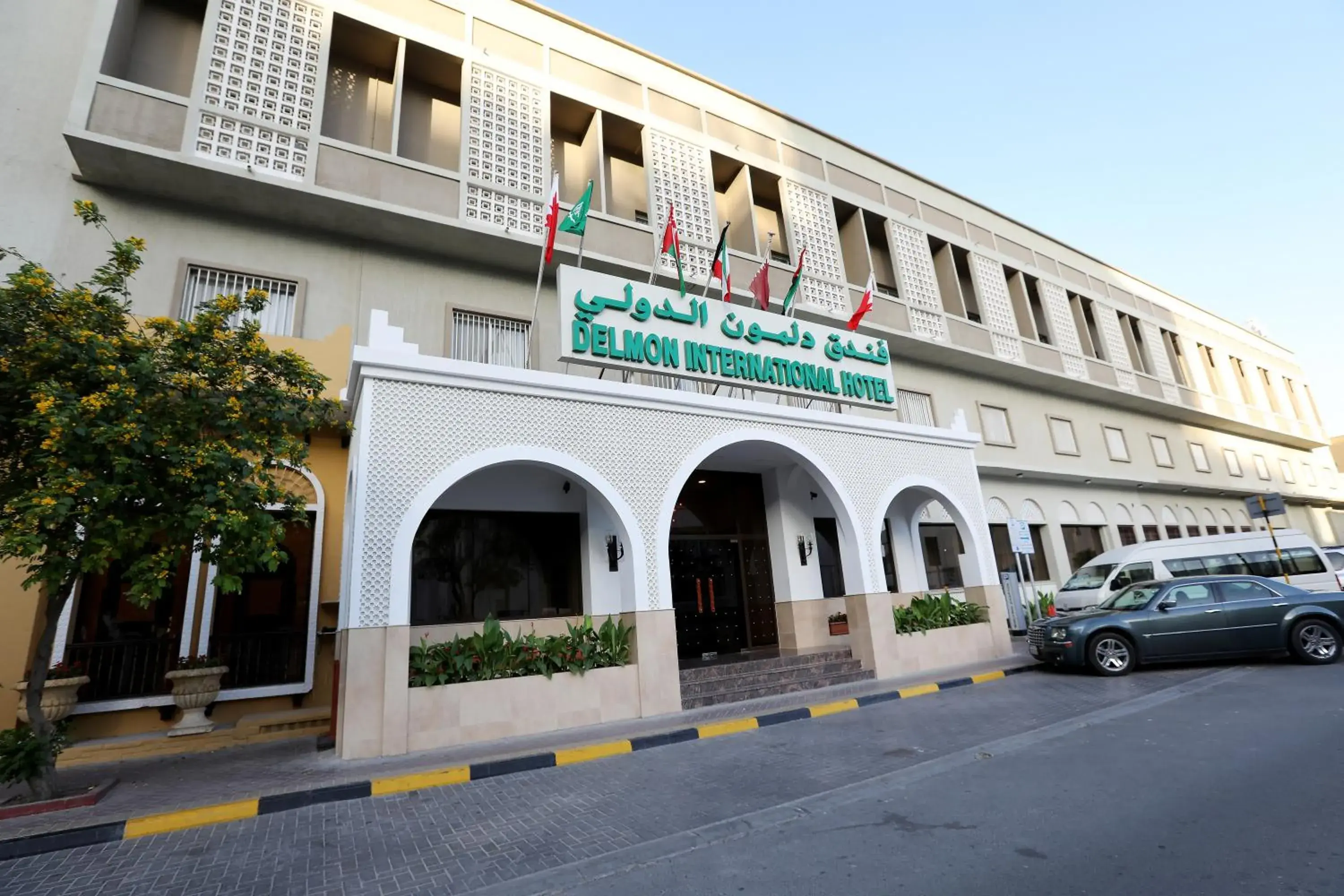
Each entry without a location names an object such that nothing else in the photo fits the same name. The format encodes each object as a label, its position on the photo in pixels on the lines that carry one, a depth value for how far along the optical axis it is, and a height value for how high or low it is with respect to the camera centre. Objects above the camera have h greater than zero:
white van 13.84 +0.35
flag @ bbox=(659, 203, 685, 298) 11.51 +6.72
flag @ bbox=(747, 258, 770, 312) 13.02 +6.58
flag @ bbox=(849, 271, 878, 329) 13.89 +6.32
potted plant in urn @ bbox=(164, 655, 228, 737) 8.42 -0.53
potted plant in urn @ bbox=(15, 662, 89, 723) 7.75 -0.39
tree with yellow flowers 5.38 +1.89
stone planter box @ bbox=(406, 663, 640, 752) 7.35 -0.97
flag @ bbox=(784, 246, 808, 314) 13.25 +6.47
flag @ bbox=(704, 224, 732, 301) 11.95 +6.51
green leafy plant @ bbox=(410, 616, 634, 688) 7.72 -0.35
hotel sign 10.05 +4.73
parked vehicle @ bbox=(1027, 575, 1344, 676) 9.94 -0.74
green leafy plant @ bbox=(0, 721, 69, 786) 5.45 -0.79
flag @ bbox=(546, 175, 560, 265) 10.30 +6.58
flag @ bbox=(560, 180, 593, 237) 10.48 +6.58
